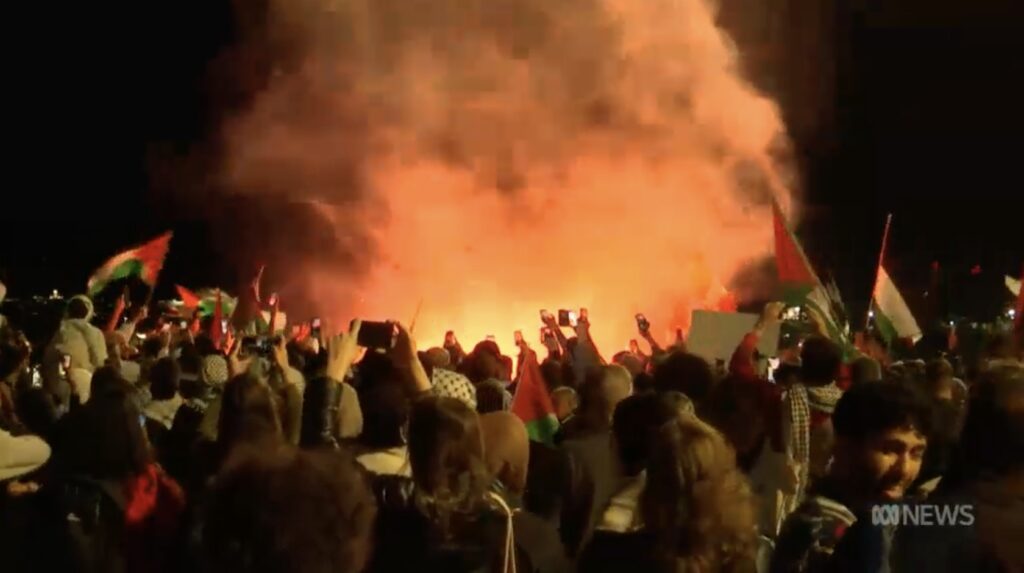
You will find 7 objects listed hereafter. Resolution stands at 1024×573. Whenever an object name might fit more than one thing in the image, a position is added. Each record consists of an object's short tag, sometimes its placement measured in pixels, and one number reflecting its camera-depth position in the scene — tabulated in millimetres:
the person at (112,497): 3674
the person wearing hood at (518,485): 3219
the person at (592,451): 4074
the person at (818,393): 5188
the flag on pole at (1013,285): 10995
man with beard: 2689
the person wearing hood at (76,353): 6480
